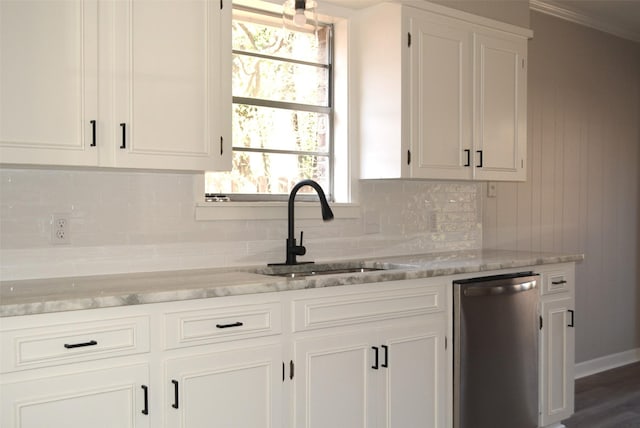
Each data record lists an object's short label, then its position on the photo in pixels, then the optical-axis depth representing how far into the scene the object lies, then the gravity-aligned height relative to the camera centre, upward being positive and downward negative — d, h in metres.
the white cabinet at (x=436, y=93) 3.35 +0.62
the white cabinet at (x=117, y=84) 2.19 +0.45
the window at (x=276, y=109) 3.23 +0.52
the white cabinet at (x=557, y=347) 3.51 -0.74
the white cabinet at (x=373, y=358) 2.54 -0.61
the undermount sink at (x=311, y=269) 3.11 -0.30
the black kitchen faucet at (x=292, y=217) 3.03 -0.03
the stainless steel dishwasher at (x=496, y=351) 3.05 -0.68
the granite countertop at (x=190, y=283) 1.99 -0.27
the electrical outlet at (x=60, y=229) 2.56 -0.08
